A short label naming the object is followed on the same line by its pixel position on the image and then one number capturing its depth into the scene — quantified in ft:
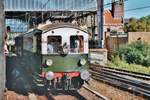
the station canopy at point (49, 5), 119.66
